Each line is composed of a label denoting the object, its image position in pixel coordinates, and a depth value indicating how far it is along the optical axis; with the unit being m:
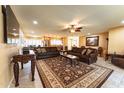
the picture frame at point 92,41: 6.54
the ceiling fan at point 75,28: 3.73
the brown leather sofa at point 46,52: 4.51
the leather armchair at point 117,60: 3.05
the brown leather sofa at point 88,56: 3.57
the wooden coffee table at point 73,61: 3.28
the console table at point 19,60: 1.73
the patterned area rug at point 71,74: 1.79
